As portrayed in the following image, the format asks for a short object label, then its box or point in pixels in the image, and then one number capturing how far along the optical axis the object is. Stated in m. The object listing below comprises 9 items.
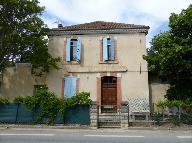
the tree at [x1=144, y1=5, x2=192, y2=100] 9.42
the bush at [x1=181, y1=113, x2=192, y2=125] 8.48
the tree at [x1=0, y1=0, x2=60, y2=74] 10.35
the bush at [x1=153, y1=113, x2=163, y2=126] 8.50
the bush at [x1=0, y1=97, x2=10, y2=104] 8.94
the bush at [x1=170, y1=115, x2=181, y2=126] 8.47
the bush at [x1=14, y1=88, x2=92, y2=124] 8.69
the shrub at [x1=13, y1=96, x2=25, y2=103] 8.94
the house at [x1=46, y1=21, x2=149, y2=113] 10.99
